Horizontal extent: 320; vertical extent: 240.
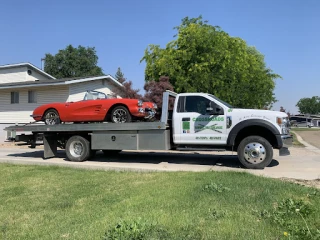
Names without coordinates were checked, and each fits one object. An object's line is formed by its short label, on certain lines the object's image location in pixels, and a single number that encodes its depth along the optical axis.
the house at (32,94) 16.10
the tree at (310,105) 93.25
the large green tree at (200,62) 14.39
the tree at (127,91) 18.15
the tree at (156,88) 14.27
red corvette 7.48
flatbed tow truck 6.68
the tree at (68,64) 42.07
